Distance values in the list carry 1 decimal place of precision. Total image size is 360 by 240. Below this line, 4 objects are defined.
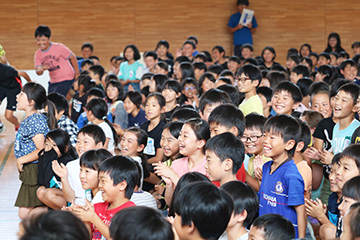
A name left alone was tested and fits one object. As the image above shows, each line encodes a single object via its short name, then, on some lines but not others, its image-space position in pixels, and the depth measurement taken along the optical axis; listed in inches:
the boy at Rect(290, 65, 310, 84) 325.0
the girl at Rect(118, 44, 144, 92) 370.0
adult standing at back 548.1
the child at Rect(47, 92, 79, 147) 222.2
